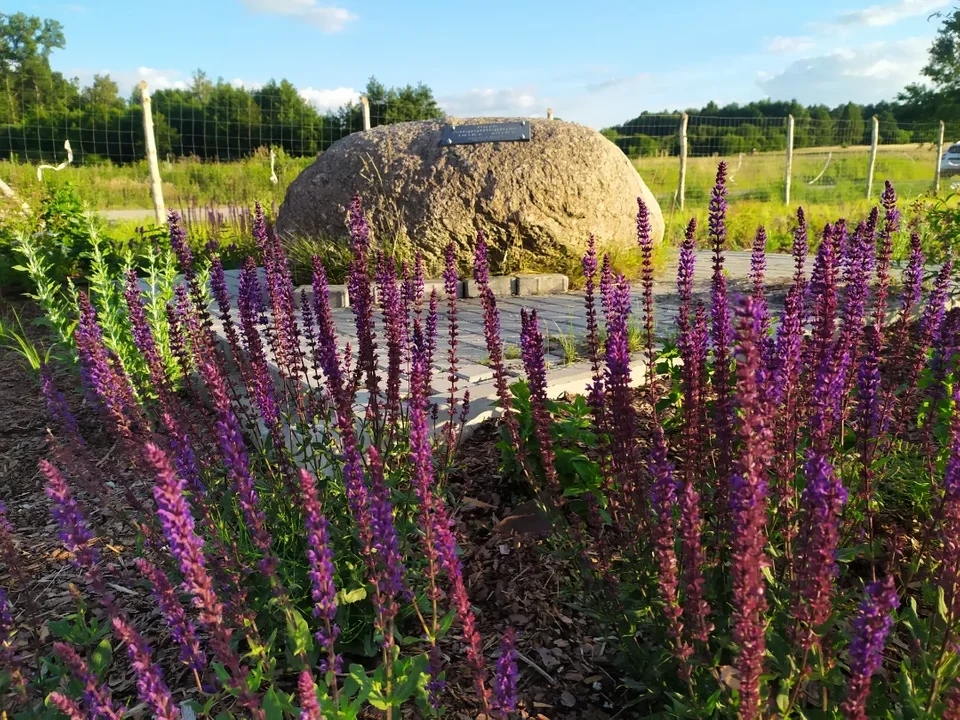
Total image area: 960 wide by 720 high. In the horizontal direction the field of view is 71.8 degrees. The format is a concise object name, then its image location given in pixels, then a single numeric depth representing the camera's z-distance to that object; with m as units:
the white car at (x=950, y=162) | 26.94
